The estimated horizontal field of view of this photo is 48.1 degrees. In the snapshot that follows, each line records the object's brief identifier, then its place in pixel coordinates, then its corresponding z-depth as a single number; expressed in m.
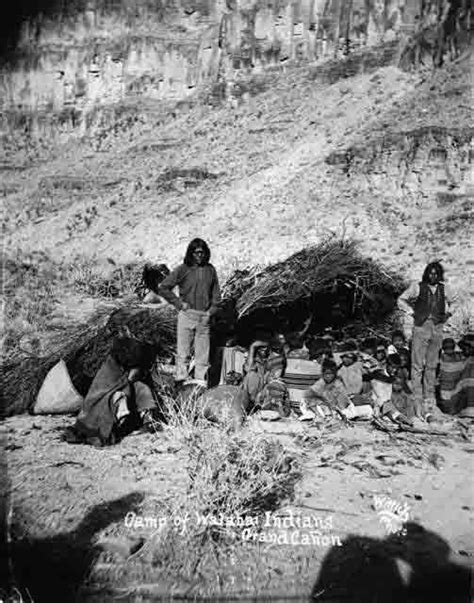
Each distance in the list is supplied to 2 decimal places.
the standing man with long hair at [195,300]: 5.23
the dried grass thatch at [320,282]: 6.34
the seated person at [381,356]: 6.07
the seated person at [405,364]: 5.59
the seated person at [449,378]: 5.40
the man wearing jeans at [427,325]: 5.32
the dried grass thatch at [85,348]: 5.22
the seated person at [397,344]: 6.34
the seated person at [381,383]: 5.45
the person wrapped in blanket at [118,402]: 4.48
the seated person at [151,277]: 8.33
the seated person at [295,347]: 6.00
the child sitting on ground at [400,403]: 5.18
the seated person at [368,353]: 6.11
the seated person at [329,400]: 5.16
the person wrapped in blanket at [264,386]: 5.11
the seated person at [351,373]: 5.48
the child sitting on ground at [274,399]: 5.07
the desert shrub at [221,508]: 3.00
